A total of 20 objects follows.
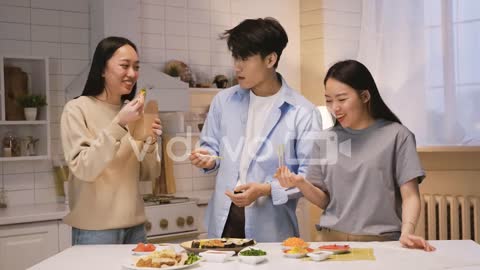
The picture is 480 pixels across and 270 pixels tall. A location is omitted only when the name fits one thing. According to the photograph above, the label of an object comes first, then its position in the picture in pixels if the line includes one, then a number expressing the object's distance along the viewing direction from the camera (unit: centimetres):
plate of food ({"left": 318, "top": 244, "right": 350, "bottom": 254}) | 262
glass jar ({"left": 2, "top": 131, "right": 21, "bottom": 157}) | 461
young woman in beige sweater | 301
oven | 473
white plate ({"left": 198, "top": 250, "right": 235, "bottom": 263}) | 252
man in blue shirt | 324
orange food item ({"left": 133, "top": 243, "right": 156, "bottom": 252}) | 271
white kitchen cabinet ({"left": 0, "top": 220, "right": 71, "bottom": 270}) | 416
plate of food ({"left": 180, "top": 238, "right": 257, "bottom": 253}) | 265
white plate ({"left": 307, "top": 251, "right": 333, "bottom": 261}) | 252
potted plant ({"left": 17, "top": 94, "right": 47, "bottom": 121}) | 466
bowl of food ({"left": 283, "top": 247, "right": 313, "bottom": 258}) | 257
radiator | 471
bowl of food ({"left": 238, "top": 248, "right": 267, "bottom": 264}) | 247
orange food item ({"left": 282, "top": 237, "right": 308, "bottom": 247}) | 266
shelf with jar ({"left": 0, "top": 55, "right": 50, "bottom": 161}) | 463
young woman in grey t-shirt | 296
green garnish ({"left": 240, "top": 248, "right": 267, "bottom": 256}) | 252
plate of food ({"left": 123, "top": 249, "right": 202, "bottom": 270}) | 239
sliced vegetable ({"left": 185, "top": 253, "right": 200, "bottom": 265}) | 246
